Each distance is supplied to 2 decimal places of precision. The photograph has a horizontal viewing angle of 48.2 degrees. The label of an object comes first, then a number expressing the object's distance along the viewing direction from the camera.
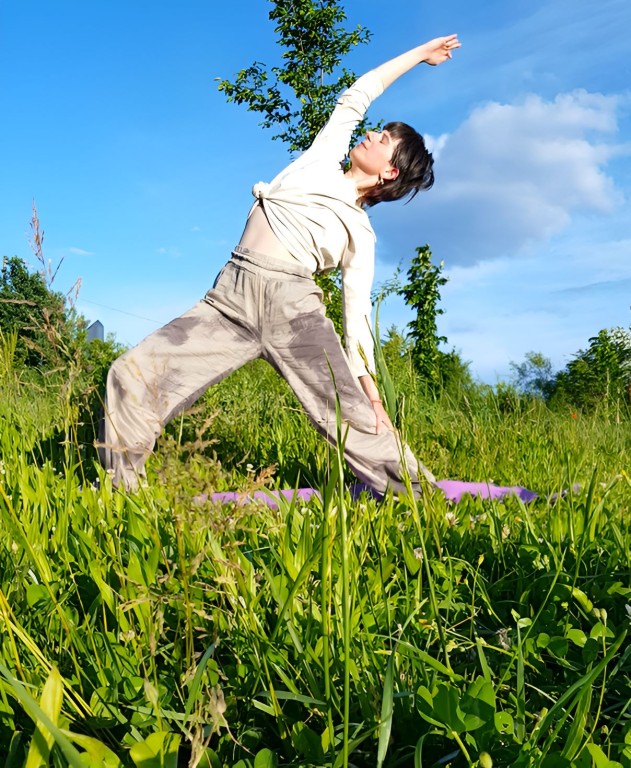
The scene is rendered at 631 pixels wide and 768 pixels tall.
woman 3.22
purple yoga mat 3.35
